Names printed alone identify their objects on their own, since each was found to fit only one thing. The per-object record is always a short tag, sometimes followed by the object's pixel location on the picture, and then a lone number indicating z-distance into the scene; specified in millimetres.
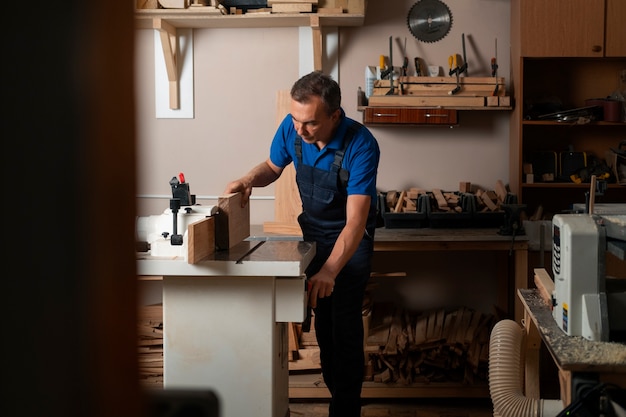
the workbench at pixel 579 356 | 1914
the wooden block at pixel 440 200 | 4371
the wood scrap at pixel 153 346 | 4270
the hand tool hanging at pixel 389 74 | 4434
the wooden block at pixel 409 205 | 4367
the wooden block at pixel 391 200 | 4434
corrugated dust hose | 2273
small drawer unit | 4438
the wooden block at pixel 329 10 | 4371
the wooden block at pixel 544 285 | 2514
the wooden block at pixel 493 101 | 4445
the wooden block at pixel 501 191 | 4445
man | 3064
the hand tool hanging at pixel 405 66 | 4586
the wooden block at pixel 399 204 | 4370
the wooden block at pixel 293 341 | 4201
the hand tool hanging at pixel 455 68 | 4461
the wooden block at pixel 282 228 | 4277
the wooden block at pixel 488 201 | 4375
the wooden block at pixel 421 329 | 4191
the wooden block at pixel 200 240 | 2453
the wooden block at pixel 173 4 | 4387
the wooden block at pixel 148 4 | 4445
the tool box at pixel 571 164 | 4520
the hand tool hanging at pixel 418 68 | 4574
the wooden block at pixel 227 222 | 2812
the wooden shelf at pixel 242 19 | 4402
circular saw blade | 4648
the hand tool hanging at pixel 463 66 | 4469
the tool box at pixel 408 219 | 4309
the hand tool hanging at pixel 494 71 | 4473
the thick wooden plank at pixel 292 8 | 4375
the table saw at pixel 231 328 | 2609
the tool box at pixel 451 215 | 4312
